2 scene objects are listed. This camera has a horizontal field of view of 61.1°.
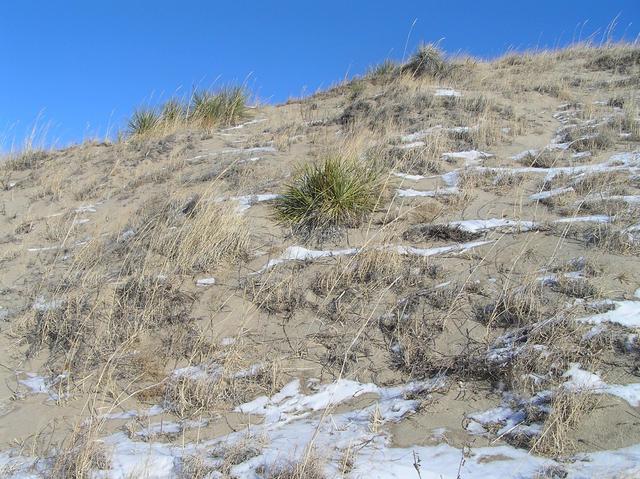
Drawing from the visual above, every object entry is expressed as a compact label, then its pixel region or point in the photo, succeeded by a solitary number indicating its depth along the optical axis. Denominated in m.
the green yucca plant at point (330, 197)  5.84
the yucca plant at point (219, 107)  11.82
